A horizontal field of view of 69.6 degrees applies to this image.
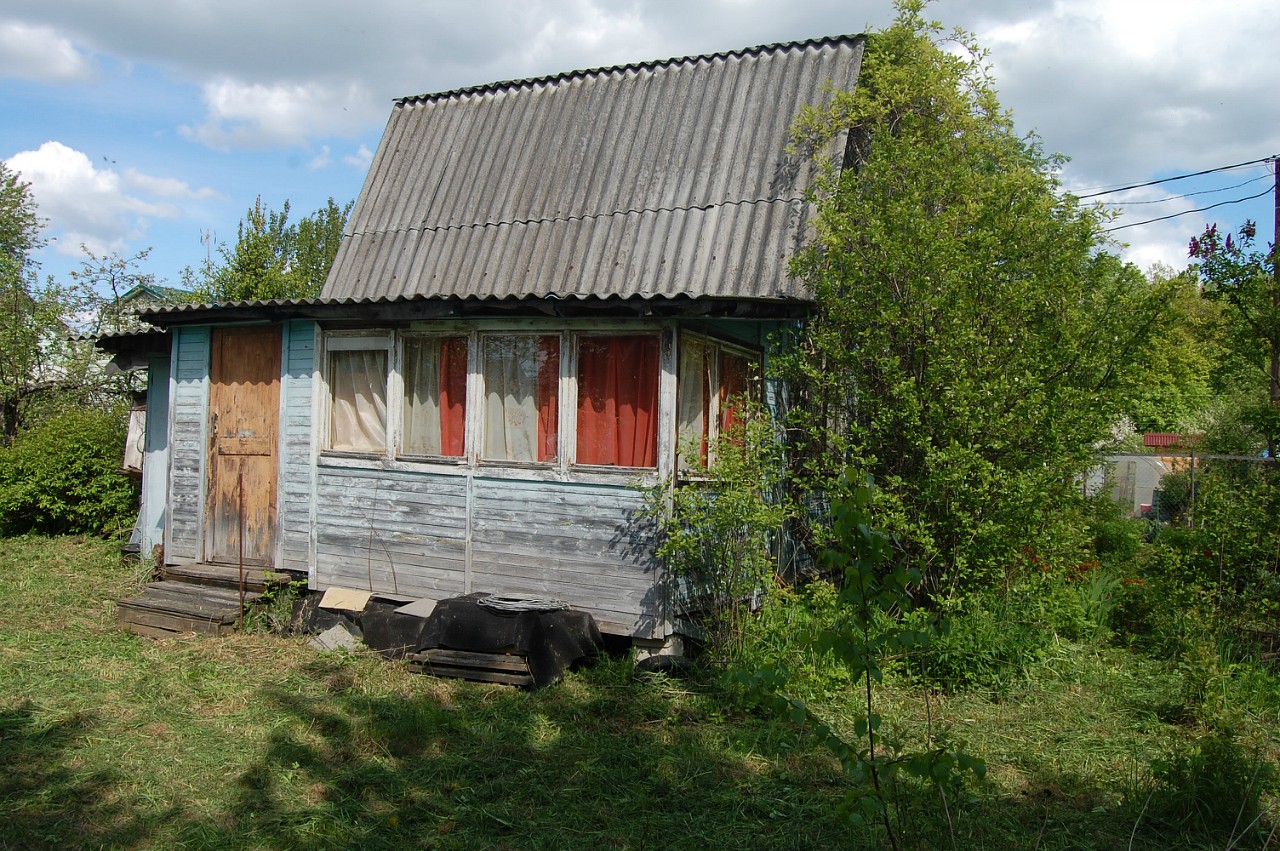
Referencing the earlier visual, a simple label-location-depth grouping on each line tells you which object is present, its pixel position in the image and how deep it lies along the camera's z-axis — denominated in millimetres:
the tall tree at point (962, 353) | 7246
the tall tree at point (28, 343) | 14820
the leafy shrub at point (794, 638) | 6629
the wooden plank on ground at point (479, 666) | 6934
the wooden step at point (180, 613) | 8258
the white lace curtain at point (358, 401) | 8664
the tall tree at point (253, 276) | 21016
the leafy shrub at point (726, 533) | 6996
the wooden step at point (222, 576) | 8797
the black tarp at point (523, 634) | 6988
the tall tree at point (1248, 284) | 9156
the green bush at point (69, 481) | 12406
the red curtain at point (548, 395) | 7875
